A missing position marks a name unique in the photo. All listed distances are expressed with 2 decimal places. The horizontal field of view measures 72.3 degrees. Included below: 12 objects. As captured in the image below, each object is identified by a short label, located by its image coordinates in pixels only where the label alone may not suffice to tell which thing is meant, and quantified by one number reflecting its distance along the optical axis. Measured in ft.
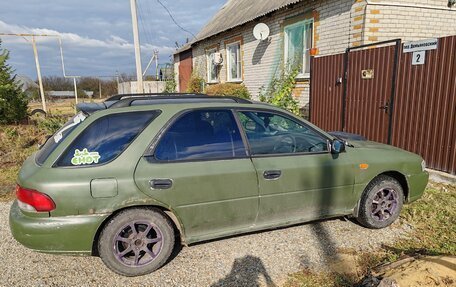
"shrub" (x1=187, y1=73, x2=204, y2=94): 54.08
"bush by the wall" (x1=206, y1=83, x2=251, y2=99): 37.09
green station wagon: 8.31
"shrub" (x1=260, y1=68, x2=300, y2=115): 28.13
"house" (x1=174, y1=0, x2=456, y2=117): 22.12
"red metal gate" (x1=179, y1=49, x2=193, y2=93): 62.08
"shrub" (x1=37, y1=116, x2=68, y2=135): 28.32
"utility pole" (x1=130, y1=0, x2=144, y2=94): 33.44
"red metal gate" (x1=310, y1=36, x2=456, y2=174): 15.56
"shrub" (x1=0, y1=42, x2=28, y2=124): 29.86
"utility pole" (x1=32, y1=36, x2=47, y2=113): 50.16
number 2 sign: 16.24
